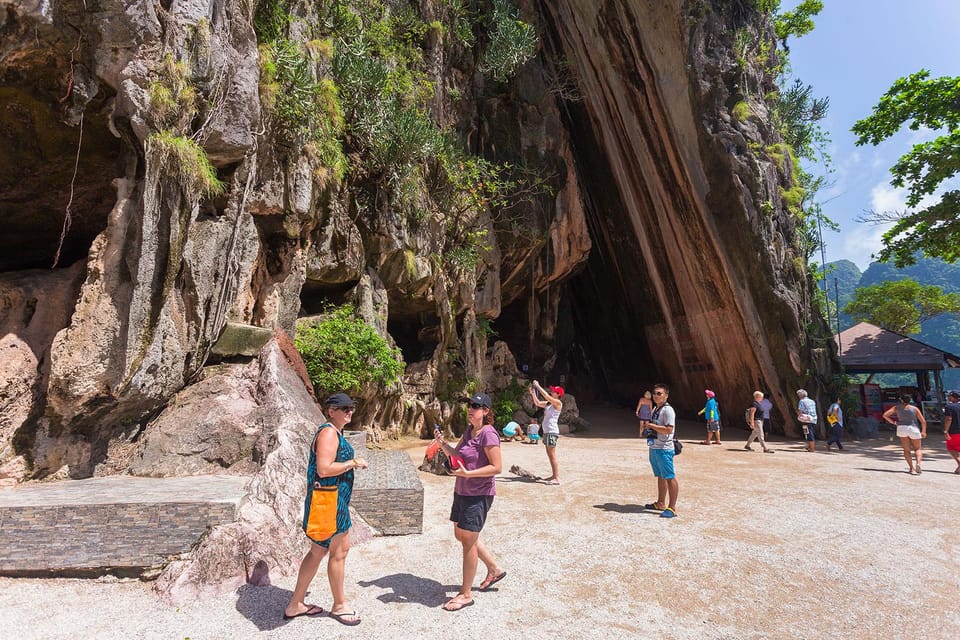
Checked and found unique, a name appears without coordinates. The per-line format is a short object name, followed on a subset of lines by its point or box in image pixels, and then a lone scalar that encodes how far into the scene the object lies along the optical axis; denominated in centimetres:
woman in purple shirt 319
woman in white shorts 835
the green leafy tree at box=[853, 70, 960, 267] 1376
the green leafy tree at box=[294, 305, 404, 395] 878
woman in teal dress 290
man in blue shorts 541
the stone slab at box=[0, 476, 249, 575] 350
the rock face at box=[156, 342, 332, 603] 348
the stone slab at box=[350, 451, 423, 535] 468
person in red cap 705
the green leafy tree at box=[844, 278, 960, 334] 2497
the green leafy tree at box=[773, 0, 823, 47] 1742
